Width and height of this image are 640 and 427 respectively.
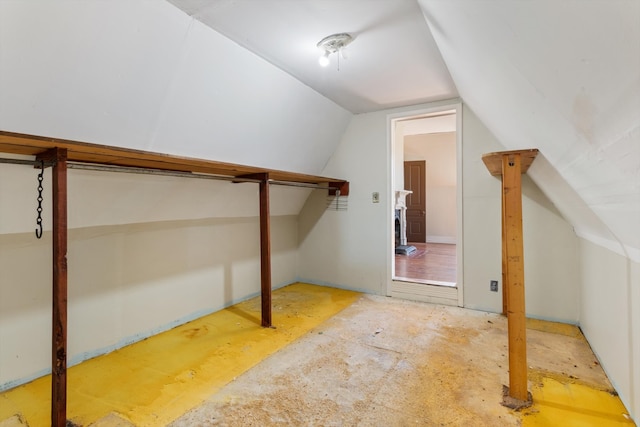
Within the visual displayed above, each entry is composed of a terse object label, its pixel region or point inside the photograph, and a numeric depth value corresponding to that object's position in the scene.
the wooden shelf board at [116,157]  1.44
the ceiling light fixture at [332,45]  2.17
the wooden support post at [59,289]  1.60
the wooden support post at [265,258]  2.92
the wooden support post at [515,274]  1.81
